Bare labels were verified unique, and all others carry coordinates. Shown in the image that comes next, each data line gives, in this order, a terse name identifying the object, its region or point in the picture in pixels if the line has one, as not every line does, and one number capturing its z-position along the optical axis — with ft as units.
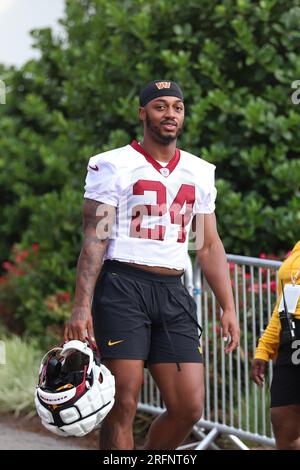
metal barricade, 49.80
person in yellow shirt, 37.45
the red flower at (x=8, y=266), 72.78
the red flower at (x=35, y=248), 69.04
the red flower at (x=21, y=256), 69.51
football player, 38.37
